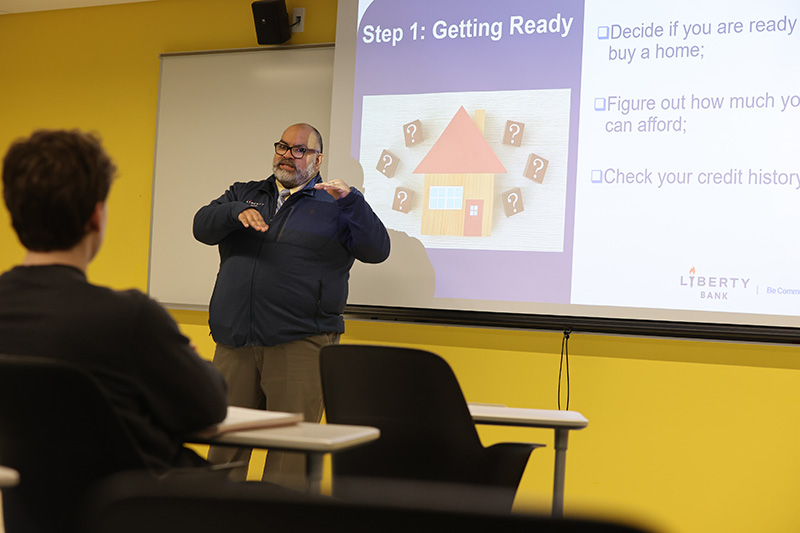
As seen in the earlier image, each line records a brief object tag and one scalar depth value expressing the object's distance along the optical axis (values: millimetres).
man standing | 3105
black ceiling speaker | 4023
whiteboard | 4133
